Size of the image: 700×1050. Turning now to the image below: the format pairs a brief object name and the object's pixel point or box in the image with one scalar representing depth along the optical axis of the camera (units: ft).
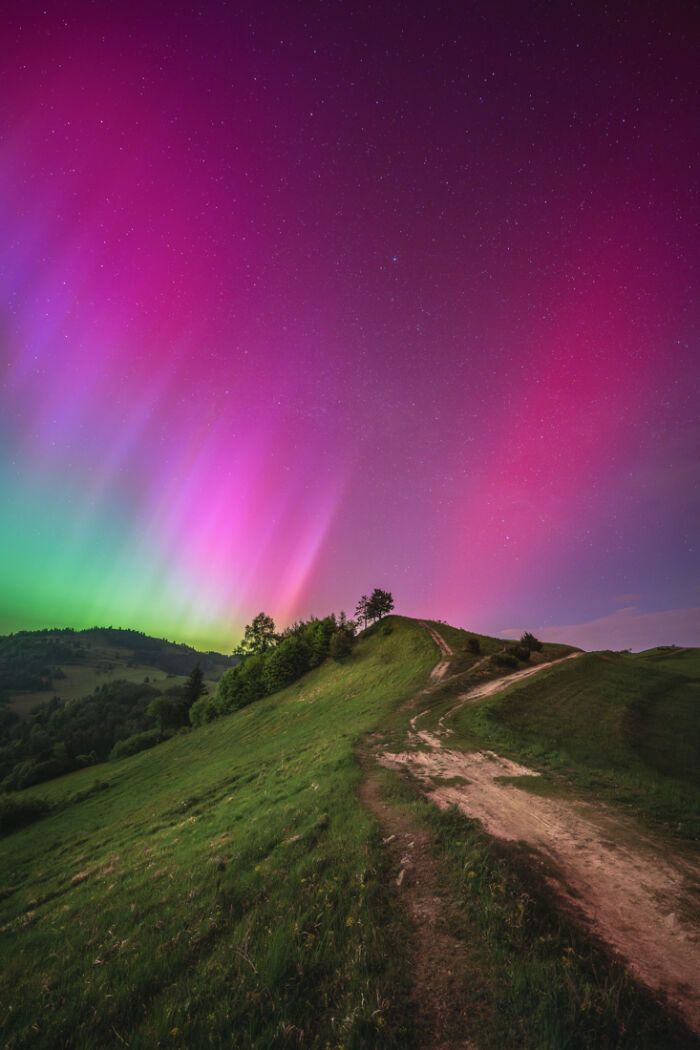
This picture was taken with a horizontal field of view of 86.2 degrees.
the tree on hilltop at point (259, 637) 317.63
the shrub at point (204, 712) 252.01
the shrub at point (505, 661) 158.20
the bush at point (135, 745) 268.41
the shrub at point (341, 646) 232.53
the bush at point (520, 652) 164.66
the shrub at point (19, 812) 140.46
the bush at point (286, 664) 238.07
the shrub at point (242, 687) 242.17
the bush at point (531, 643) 178.19
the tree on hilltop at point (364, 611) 318.65
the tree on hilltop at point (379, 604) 320.50
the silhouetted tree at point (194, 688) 327.88
